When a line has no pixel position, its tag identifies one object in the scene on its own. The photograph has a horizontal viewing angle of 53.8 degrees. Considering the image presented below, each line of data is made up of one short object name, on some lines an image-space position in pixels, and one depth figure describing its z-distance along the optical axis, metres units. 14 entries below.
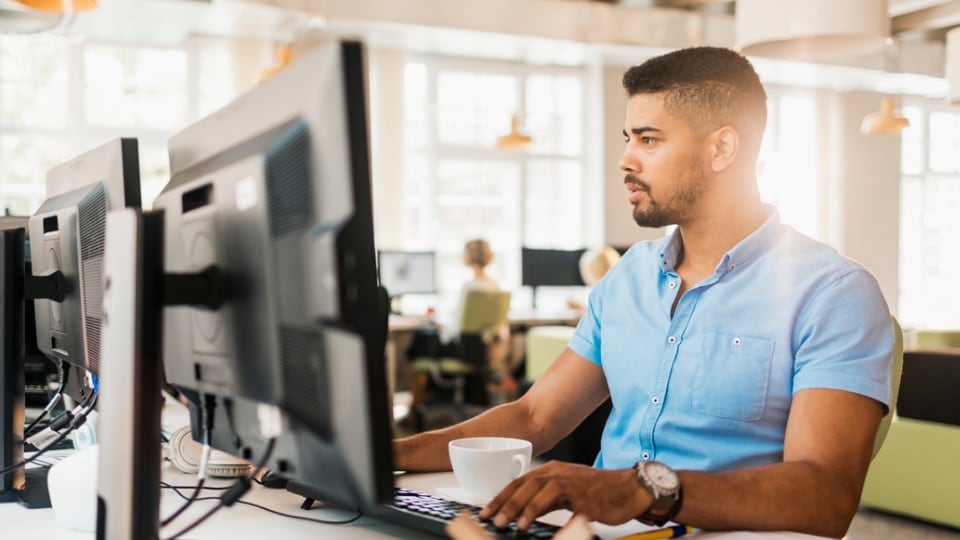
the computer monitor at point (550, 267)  7.16
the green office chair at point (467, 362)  5.86
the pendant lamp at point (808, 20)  3.10
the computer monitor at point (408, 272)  6.70
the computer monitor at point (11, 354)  1.35
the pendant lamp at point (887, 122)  7.61
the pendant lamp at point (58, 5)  3.11
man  1.15
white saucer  1.17
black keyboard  1.01
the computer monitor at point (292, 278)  0.71
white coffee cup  1.14
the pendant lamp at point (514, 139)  7.19
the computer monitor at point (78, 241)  1.25
